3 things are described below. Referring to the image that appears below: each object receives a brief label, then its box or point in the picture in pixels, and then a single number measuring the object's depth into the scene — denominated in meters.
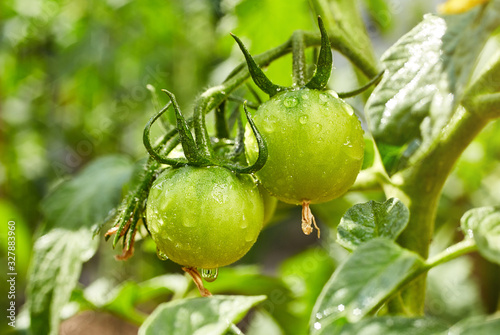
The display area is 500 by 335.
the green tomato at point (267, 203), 0.42
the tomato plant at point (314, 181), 0.36
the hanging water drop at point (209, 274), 0.41
